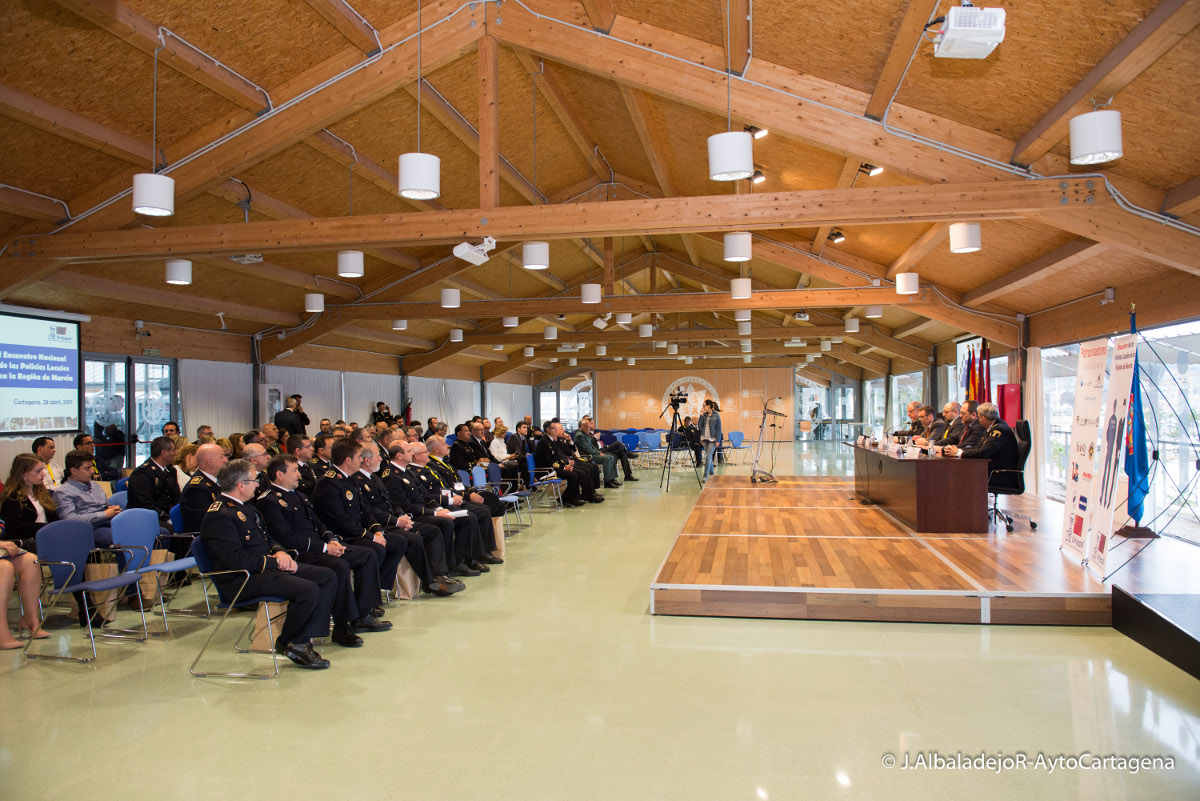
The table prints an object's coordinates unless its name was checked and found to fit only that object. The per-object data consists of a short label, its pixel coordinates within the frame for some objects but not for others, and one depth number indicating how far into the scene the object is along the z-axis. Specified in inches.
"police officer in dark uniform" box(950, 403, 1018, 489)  264.1
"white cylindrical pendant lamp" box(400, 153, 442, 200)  201.0
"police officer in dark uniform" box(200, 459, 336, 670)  152.0
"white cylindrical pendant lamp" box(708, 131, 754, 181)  192.4
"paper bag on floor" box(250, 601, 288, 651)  167.0
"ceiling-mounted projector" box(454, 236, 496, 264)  252.8
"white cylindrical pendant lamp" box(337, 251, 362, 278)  301.5
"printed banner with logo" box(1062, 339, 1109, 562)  212.5
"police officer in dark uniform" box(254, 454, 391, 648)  171.6
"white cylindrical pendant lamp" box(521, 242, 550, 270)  296.4
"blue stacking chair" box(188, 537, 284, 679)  152.7
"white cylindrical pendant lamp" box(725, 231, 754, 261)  273.4
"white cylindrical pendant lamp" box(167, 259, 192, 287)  297.4
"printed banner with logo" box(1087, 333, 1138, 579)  193.8
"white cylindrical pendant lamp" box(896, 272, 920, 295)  372.8
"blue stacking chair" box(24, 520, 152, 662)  164.9
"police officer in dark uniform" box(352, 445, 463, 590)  207.5
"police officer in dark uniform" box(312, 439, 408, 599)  191.2
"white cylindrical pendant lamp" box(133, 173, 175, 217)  202.1
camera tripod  486.9
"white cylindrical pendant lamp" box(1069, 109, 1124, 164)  168.7
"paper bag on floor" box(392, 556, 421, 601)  215.3
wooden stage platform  183.9
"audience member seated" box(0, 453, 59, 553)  183.9
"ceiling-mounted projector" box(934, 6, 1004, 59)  142.9
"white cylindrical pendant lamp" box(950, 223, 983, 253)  254.5
